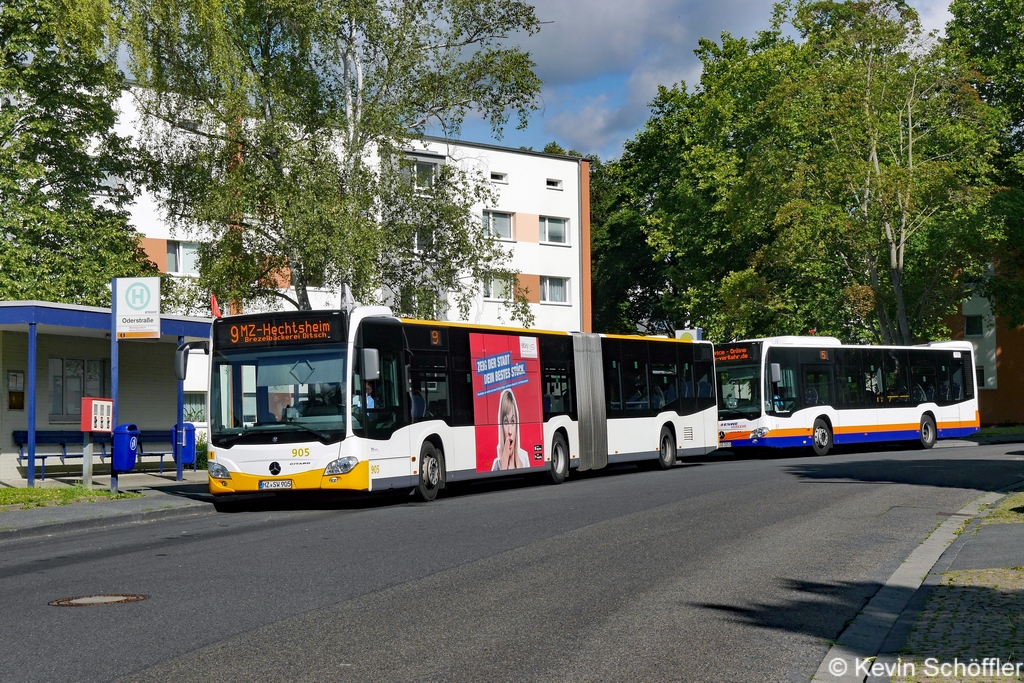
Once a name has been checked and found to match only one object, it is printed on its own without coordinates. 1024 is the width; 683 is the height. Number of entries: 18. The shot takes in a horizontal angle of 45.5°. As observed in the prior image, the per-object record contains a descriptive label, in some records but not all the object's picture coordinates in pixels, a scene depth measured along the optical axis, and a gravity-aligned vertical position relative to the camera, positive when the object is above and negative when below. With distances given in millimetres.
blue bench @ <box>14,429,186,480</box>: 25938 +277
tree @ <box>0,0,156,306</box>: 31250 +7813
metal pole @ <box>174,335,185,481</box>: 24828 +154
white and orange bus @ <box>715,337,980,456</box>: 33031 +1163
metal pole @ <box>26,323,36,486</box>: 22641 +952
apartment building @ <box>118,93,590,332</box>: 52938 +9633
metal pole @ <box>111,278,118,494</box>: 20391 +1604
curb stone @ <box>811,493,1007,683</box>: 6871 -1266
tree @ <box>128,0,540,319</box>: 29156 +7908
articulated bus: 18375 +719
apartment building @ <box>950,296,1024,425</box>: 61531 +3483
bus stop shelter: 23141 +1965
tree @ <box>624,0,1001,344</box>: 41188 +8822
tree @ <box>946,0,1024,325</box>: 44219 +13101
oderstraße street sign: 20172 +2429
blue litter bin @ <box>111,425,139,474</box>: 19938 +69
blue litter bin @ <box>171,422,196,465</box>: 26081 +182
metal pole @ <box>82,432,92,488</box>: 20969 -207
